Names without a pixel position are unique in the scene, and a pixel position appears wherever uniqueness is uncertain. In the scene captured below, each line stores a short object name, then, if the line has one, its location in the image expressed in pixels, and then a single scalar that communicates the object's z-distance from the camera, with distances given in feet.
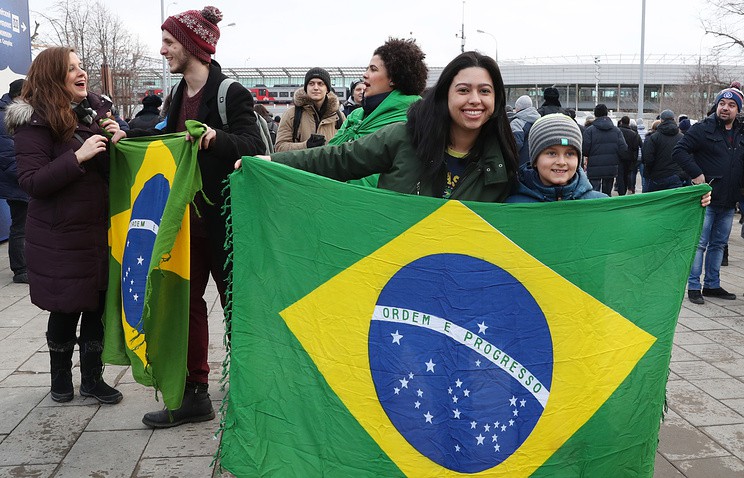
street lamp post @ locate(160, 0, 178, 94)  126.21
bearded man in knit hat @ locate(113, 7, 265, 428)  12.54
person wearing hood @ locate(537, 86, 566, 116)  31.19
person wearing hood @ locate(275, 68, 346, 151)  20.43
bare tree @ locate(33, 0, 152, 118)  83.87
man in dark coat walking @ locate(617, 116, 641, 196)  45.42
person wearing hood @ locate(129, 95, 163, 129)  31.63
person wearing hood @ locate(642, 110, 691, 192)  33.17
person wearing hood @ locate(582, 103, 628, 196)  37.83
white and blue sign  35.37
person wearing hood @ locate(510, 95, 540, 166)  26.97
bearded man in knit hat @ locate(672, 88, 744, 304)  24.18
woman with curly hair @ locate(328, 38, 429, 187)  13.41
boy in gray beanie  9.91
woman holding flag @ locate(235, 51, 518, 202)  9.87
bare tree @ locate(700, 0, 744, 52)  109.91
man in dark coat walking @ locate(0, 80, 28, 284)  25.86
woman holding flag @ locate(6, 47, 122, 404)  13.32
